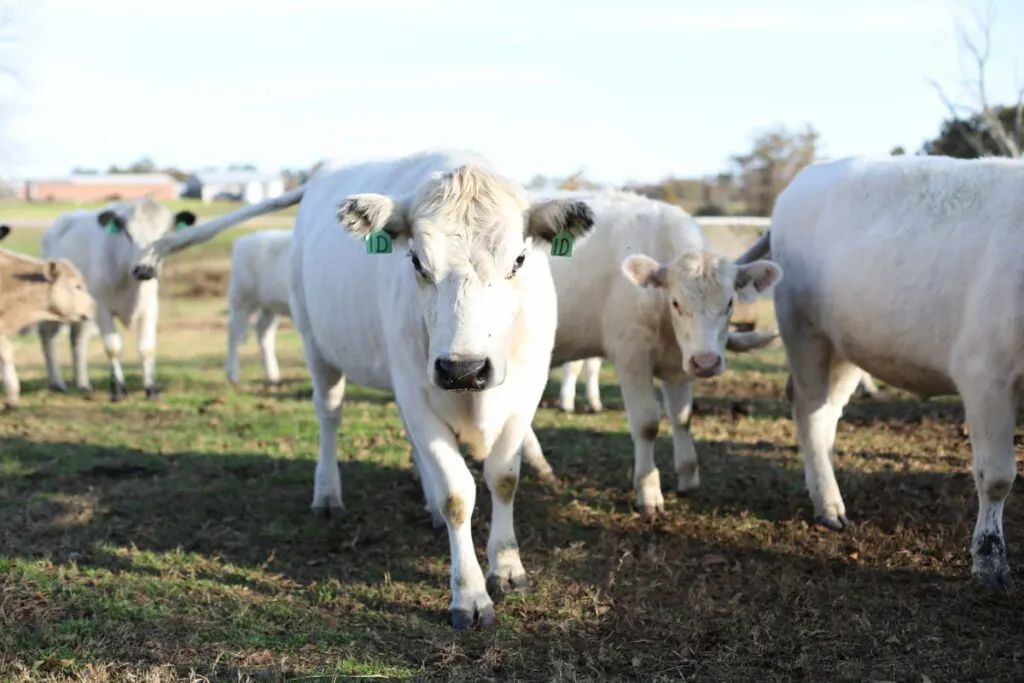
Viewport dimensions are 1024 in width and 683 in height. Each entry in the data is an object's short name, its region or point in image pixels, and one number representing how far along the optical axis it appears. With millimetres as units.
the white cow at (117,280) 13500
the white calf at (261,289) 15742
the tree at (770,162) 33750
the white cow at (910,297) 5875
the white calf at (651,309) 7348
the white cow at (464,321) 5020
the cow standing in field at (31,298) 12188
